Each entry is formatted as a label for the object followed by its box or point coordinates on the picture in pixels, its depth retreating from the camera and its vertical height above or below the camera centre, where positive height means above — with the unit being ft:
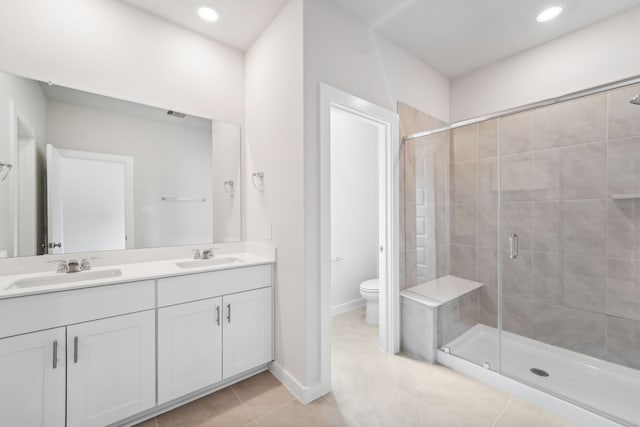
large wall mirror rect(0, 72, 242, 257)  5.15 +0.92
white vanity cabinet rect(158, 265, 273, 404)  5.24 -2.52
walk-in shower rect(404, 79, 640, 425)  6.29 -0.73
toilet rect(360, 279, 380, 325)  9.41 -3.13
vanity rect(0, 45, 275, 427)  4.22 -1.19
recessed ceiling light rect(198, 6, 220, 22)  6.37 +4.89
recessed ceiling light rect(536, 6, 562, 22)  6.41 +4.90
